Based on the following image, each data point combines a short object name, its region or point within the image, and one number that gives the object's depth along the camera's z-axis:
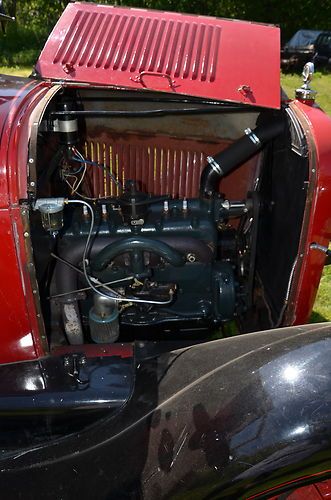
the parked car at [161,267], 1.42
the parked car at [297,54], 11.70
